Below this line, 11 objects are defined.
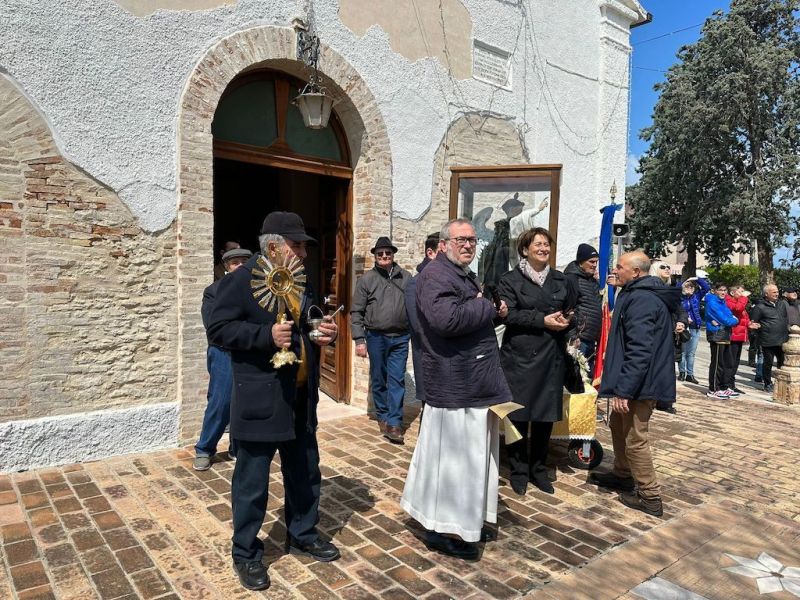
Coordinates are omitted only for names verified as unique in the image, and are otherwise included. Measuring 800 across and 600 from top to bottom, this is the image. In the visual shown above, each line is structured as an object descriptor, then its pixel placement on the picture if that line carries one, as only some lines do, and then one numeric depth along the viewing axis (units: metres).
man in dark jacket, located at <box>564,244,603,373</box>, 5.72
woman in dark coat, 4.21
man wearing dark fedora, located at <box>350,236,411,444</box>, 5.66
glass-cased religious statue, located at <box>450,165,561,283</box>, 6.37
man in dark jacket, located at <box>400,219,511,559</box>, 3.19
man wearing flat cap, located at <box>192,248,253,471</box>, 4.54
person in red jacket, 8.77
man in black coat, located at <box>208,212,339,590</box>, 2.83
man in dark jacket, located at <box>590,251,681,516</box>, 3.85
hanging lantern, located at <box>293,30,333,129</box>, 5.67
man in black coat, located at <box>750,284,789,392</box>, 9.40
